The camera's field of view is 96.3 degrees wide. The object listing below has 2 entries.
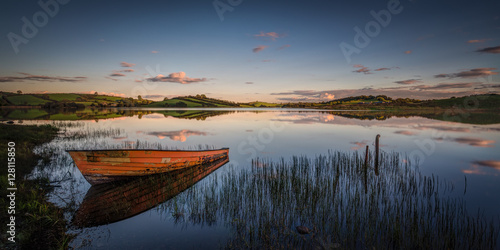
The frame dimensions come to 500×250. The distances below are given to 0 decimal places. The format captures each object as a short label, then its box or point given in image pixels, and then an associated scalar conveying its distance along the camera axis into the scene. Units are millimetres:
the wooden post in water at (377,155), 11506
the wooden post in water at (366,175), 9812
